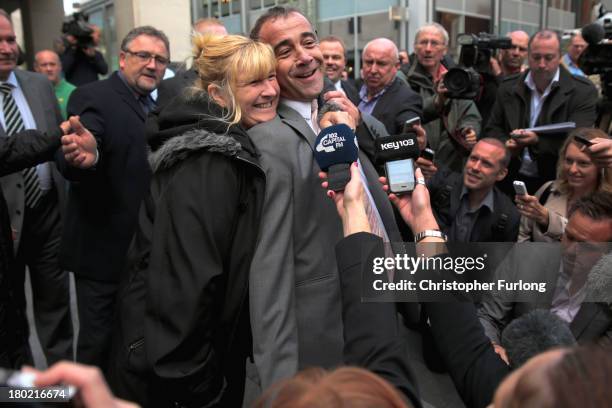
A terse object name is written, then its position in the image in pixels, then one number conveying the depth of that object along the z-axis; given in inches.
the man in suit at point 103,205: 103.2
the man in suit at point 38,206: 110.7
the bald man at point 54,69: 215.2
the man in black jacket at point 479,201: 124.9
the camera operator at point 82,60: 238.8
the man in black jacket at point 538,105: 140.3
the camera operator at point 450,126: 150.0
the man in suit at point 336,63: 180.4
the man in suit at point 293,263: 59.7
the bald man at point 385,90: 149.0
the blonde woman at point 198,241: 57.4
